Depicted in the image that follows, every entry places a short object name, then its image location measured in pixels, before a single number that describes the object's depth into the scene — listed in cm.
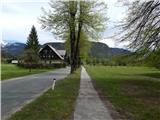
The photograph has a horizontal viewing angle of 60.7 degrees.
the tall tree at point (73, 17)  1692
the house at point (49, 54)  5000
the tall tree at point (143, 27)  733
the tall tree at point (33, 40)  4521
